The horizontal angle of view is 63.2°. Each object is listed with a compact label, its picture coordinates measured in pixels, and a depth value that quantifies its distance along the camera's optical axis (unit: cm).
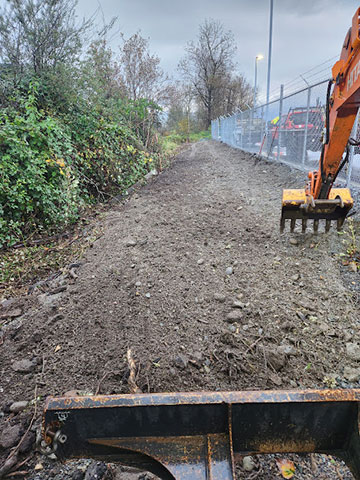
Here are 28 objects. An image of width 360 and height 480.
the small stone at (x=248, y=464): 149
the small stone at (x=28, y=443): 157
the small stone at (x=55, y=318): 250
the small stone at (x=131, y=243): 377
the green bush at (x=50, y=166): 399
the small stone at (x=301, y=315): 240
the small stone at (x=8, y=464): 148
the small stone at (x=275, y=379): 188
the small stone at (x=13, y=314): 273
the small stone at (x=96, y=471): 145
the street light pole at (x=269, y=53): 1576
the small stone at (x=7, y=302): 291
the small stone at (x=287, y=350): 209
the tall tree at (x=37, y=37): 506
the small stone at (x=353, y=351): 204
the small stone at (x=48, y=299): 280
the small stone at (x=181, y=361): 200
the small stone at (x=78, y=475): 146
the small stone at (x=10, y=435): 160
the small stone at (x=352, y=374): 189
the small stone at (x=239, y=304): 256
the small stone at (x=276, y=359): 200
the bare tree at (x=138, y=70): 1001
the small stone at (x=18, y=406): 180
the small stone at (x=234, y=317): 241
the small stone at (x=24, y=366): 207
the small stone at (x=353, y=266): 303
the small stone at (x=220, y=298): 266
